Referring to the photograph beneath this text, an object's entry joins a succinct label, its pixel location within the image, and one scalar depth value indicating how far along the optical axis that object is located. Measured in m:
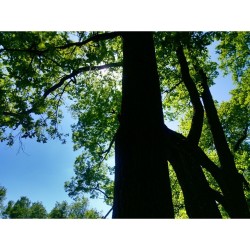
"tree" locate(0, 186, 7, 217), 63.88
